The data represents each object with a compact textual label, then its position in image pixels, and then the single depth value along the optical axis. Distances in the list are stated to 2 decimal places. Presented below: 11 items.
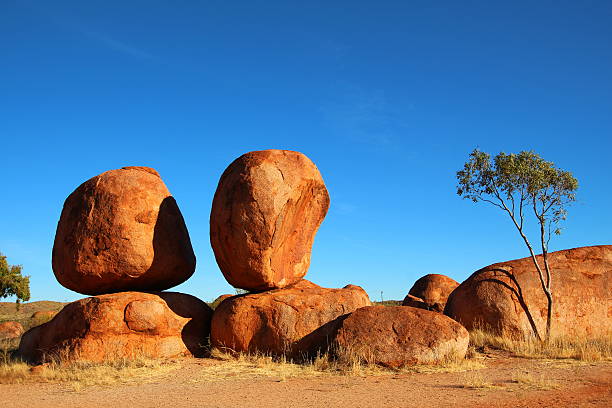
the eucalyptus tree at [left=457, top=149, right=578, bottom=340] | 16.77
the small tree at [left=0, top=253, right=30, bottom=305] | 35.22
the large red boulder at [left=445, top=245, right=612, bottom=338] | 15.38
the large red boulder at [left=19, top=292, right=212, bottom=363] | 12.85
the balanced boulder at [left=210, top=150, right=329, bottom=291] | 13.15
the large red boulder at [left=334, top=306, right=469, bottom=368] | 11.48
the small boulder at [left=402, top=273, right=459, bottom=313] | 25.80
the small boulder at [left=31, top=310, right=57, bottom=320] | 27.56
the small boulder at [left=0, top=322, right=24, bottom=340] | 25.26
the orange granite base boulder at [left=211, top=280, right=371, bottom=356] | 13.02
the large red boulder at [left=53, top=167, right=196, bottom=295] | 13.74
